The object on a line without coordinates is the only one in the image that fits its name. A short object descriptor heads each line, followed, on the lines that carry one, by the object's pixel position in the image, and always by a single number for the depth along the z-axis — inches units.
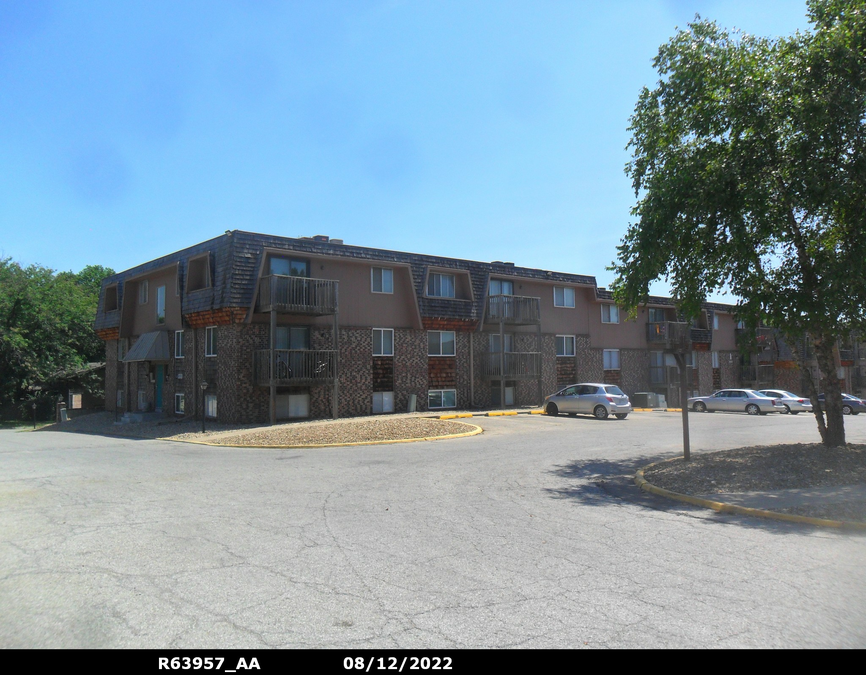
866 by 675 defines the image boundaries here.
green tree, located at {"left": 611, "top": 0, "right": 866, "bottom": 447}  452.4
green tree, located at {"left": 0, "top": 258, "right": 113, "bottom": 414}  1528.1
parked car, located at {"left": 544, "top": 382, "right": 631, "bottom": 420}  1122.7
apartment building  990.4
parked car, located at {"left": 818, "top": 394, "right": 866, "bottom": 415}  1429.6
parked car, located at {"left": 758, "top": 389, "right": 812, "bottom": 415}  1413.6
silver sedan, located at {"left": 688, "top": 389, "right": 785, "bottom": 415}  1398.9
